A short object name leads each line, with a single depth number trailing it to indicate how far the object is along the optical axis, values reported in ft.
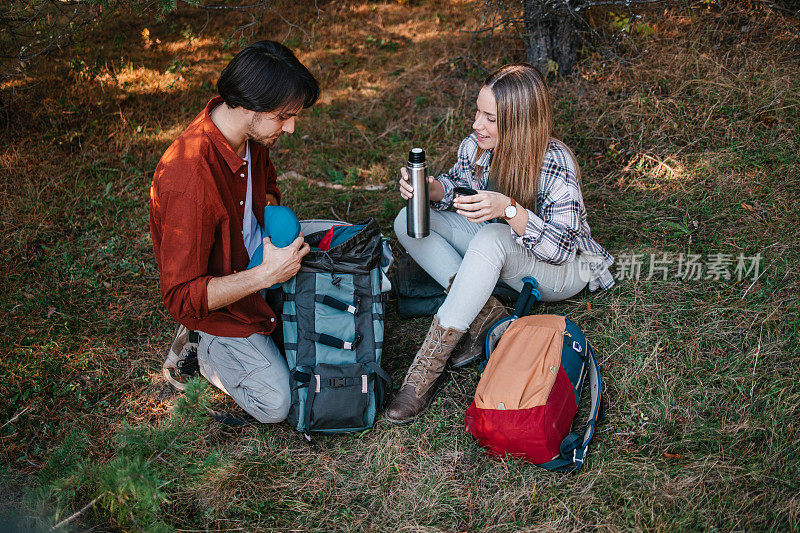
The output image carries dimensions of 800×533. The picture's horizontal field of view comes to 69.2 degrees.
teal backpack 9.00
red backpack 7.91
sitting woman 9.12
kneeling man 7.86
